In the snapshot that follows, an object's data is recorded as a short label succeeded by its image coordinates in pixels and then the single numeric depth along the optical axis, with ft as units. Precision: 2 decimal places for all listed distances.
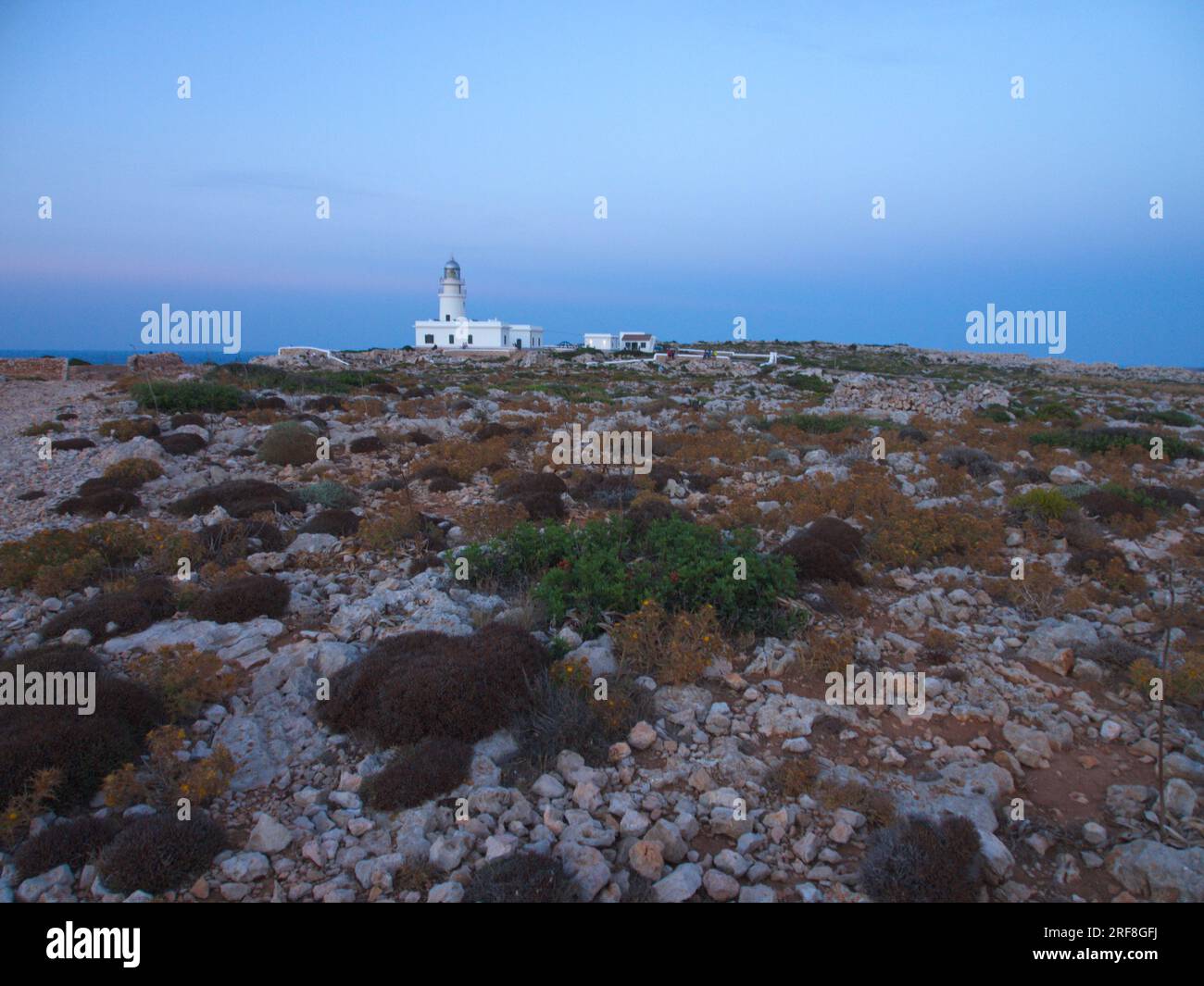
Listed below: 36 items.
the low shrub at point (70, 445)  44.78
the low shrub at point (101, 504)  31.91
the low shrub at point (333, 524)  29.55
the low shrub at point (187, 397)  58.39
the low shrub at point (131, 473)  35.86
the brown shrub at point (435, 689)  15.28
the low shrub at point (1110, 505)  32.73
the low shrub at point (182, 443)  44.29
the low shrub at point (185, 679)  15.94
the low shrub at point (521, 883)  10.88
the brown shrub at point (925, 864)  11.28
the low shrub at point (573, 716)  15.01
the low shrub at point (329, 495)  33.60
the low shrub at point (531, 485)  34.60
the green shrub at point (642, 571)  20.31
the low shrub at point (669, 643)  17.70
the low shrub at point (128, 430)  47.88
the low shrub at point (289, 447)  43.11
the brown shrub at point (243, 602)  20.93
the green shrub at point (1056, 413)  70.18
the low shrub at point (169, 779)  12.98
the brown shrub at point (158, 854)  11.20
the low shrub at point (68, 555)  23.12
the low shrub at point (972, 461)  42.16
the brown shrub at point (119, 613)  19.89
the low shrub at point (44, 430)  49.03
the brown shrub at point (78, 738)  13.00
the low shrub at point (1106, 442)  50.96
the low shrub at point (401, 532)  27.96
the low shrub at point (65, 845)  11.43
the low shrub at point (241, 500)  31.78
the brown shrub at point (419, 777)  13.35
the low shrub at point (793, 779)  13.80
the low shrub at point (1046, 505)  31.40
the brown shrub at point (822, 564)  24.23
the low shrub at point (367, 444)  46.16
